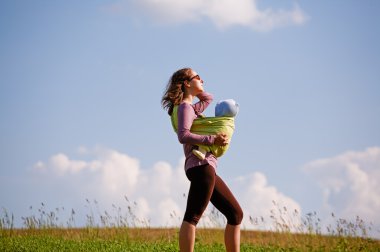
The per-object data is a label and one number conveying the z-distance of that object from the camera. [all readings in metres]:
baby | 10.64
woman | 10.02
